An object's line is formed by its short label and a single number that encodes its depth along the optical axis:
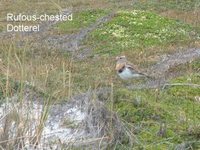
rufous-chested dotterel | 14.20
